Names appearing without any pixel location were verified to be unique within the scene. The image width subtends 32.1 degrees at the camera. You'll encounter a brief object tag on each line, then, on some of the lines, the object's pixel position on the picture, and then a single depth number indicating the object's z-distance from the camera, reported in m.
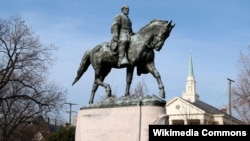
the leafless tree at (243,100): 32.17
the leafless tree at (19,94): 29.14
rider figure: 13.48
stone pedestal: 12.23
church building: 58.93
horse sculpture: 13.16
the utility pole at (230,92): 34.68
